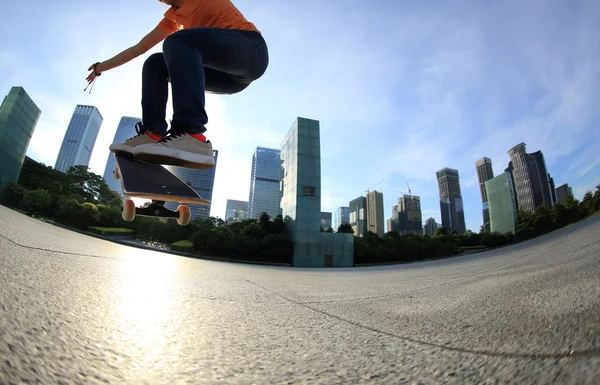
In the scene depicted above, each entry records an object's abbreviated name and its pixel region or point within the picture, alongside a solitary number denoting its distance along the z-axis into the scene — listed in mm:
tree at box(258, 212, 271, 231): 28358
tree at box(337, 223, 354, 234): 33156
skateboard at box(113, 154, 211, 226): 1814
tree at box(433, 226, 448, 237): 45812
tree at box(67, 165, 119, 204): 37062
